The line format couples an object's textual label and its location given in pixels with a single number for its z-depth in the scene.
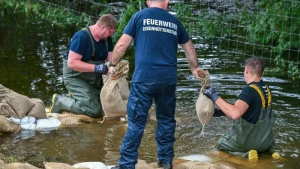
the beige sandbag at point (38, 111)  13.26
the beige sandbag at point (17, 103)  13.13
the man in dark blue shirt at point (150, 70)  9.87
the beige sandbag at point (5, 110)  13.02
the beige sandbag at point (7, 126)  12.63
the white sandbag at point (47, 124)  13.17
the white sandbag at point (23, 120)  13.04
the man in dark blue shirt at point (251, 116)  11.04
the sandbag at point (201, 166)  10.41
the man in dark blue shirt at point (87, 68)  13.70
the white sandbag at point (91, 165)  10.36
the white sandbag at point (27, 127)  13.10
